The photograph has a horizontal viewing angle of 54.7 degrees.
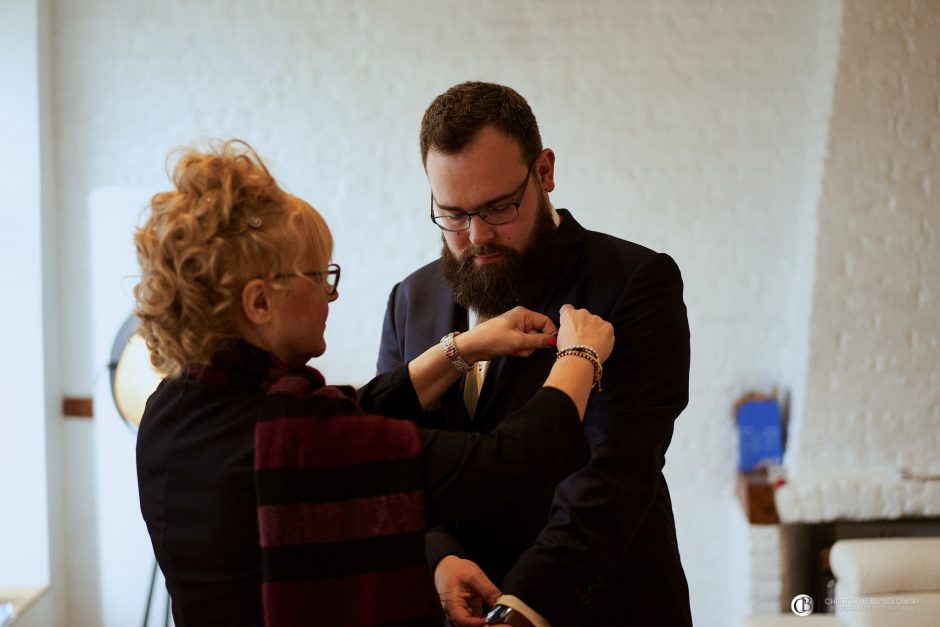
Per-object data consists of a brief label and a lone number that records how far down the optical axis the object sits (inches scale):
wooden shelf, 159.5
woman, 49.6
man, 65.6
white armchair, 142.9
